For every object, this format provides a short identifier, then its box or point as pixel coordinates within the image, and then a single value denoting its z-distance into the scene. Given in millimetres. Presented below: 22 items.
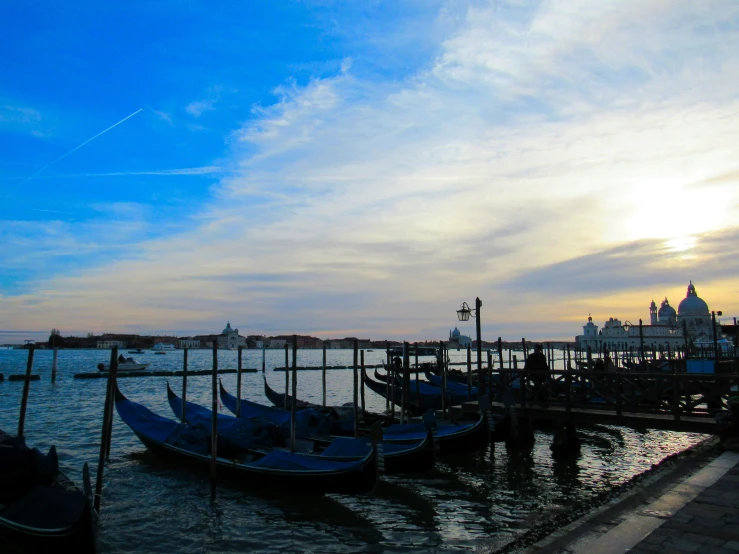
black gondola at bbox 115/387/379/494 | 8586
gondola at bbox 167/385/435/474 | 9602
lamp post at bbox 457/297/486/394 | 13798
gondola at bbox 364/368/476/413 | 18666
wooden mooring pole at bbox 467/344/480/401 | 16047
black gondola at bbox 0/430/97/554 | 5953
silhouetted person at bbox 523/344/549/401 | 12695
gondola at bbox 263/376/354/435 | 12859
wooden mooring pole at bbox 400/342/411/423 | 13008
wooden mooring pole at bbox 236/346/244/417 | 14477
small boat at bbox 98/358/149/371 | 51475
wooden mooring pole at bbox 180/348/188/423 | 14215
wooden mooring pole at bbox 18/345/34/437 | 10765
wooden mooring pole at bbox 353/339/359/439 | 11616
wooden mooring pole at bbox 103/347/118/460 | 8283
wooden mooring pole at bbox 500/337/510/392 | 13909
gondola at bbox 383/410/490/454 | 11484
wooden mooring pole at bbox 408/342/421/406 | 16369
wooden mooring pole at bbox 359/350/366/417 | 14346
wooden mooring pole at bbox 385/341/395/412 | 17516
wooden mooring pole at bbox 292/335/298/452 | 10873
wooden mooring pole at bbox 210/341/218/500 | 9303
